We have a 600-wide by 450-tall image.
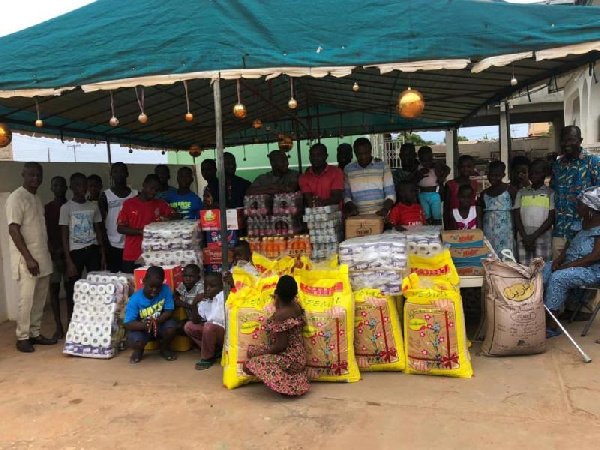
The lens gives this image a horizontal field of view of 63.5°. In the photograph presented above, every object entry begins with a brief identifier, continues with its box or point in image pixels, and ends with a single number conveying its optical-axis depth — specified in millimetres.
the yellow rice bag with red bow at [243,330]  3725
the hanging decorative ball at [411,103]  3883
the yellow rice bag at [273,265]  4277
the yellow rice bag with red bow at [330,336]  3660
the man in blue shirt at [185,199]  5629
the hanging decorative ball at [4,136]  4748
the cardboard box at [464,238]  4531
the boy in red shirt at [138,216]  5184
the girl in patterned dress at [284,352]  3479
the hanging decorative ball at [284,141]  7641
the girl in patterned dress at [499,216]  5215
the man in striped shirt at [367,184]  5125
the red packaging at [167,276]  4727
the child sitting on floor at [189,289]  4648
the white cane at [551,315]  3917
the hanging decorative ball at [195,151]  10197
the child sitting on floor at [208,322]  4258
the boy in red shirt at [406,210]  5094
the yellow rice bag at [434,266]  4078
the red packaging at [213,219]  4832
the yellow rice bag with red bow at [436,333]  3705
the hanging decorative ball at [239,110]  3945
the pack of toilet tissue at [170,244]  4844
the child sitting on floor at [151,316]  4430
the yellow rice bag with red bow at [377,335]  3822
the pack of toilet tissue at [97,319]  4664
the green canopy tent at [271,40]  3732
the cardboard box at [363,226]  4621
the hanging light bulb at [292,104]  3943
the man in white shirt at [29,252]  4730
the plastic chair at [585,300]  4891
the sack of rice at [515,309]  3945
